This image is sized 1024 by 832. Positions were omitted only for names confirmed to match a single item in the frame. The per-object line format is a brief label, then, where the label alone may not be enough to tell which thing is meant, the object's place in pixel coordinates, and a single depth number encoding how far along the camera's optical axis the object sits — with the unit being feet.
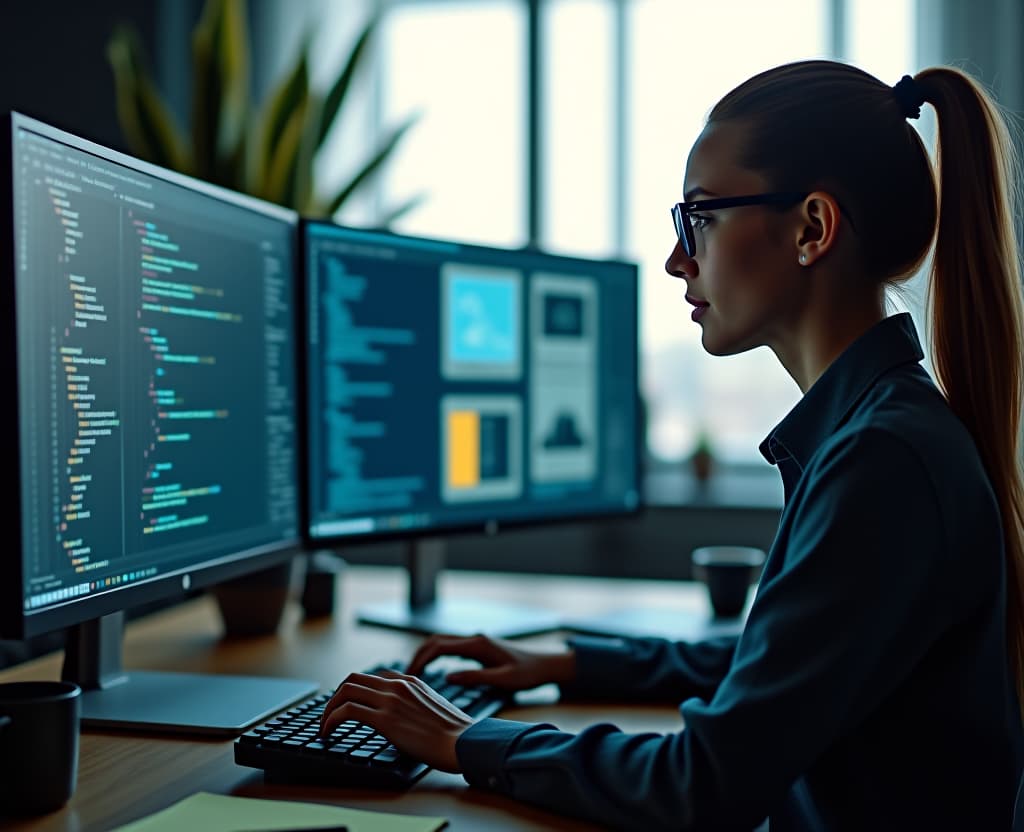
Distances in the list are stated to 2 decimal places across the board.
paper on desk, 2.34
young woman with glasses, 2.22
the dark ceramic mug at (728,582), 4.97
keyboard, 2.66
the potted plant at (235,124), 7.74
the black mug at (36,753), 2.43
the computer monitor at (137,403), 2.63
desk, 2.55
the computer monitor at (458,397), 4.31
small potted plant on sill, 9.14
